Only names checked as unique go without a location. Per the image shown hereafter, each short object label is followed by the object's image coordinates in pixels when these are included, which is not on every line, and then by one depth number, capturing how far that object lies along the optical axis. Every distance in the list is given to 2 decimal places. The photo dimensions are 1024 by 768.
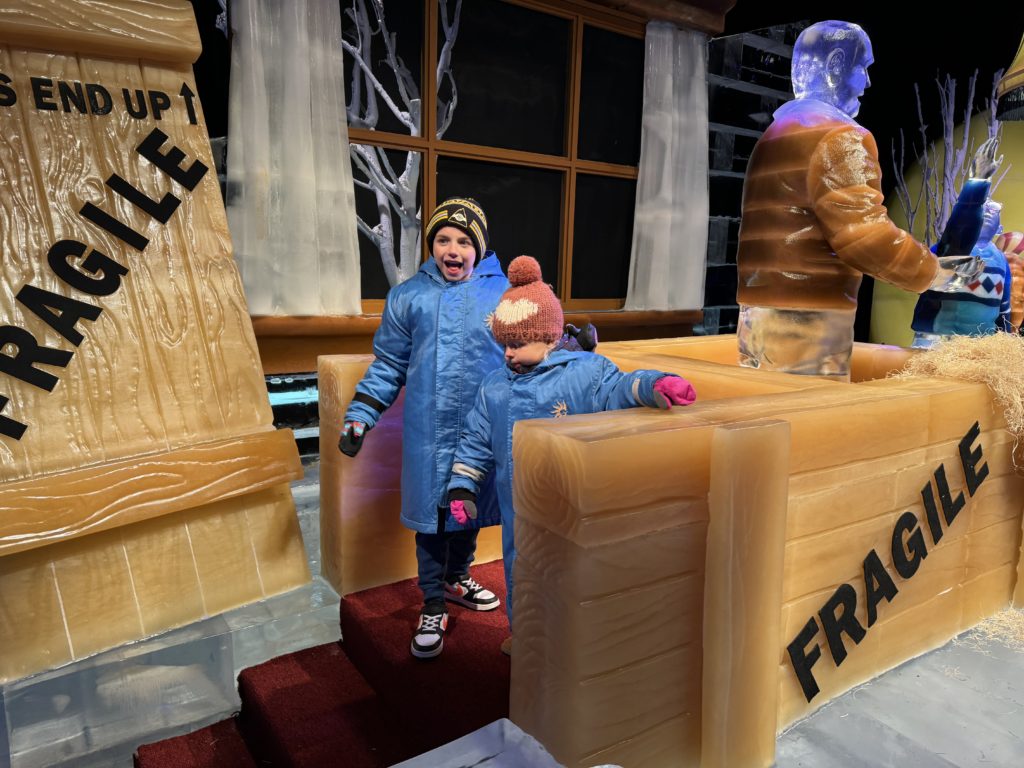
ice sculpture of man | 1.76
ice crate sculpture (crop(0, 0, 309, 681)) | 1.73
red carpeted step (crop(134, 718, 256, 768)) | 1.59
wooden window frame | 3.68
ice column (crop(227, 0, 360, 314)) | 3.12
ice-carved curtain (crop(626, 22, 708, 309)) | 4.35
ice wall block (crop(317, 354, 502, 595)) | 2.11
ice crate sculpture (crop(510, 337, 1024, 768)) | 1.19
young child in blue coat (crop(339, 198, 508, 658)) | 1.79
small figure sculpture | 2.20
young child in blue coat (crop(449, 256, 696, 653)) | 1.45
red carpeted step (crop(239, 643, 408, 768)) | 1.53
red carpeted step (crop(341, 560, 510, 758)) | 1.52
